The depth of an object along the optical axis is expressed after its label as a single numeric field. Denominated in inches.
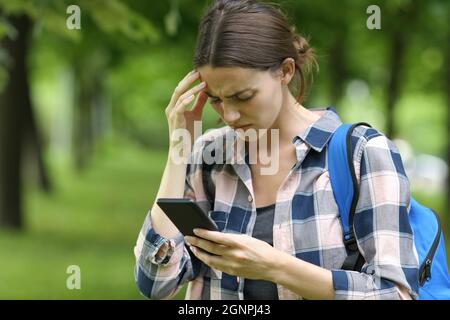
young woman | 78.5
